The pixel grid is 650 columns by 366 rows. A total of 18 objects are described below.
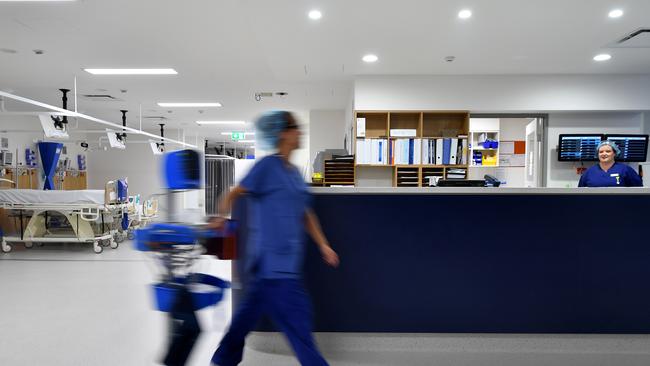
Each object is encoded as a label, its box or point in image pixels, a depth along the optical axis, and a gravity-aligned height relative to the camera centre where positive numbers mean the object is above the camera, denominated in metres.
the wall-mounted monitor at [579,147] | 6.12 +0.49
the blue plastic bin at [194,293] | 1.76 -0.54
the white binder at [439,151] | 5.99 +0.40
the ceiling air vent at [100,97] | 8.03 +1.61
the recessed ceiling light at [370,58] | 5.22 +1.60
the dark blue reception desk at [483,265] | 2.61 -0.59
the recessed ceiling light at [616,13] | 3.78 +1.62
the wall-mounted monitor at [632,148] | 5.96 +0.47
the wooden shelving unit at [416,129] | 6.04 +0.77
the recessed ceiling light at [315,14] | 3.85 +1.61
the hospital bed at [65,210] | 6.55 -0.64
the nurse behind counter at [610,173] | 3.77 +0.05
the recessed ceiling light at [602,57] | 5.07 +1.60
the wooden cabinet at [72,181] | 11.03 -0.21
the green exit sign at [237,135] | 12.58 +1.29
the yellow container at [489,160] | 8.57 +0.38
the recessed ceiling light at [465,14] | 3.78 +1.61
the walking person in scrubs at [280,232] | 1.80 -0.26
